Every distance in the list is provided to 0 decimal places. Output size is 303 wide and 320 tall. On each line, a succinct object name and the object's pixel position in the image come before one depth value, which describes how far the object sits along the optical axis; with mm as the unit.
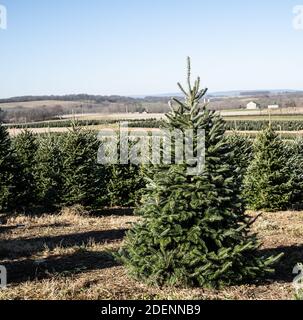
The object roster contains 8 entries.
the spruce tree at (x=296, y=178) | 19530
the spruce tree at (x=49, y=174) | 18734
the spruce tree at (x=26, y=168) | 19078
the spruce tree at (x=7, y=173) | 18078
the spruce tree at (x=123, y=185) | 20953
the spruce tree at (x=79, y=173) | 18109
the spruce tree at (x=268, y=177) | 18297
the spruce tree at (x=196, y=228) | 7445
